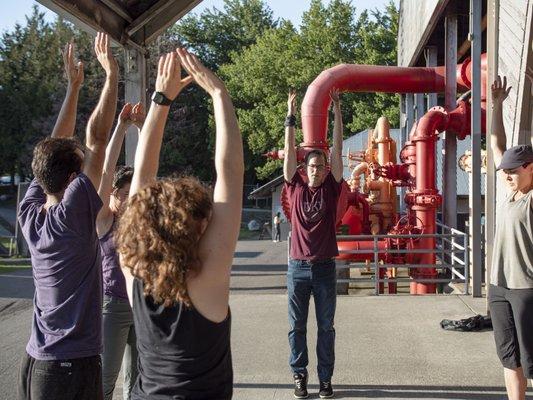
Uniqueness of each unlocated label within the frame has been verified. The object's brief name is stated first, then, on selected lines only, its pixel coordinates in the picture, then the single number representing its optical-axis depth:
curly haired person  2.14
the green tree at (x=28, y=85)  46.50
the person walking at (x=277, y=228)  32.59
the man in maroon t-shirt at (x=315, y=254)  5.14
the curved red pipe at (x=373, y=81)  12.49
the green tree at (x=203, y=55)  46.00
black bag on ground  7.31
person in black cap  4.07
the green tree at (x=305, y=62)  41.03
